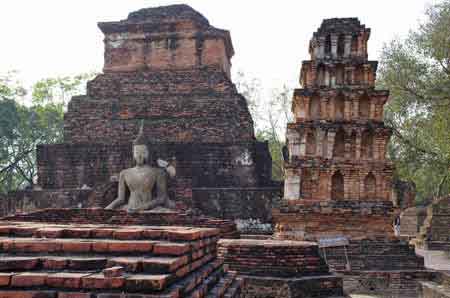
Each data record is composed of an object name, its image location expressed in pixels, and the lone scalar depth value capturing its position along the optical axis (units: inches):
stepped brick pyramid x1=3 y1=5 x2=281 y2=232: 516.4
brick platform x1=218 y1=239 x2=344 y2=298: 259.1
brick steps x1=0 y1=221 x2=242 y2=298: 96.6
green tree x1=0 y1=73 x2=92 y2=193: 983.6
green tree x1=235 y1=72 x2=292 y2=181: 1157.1
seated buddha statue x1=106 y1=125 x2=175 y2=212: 432.8
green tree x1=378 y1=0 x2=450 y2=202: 585.3
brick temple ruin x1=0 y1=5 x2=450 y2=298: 114.0
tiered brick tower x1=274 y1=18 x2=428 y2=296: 366.6
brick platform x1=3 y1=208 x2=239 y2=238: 303.4
